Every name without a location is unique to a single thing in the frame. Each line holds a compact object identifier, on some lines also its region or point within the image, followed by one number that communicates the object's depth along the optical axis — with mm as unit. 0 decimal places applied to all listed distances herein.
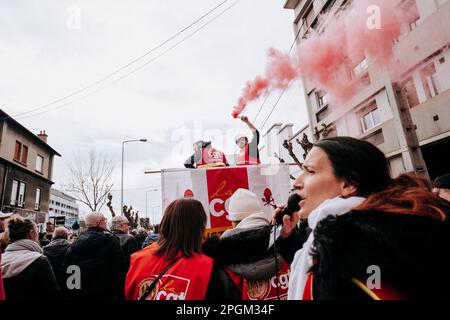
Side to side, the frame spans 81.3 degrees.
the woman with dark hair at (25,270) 2568
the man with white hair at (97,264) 3301
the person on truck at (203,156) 4520
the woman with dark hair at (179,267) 1656
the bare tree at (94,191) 21625
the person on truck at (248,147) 4382
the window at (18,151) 21386
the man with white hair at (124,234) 4547
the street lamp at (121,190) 20141
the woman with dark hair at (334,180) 1059
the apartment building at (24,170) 19641
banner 3383
